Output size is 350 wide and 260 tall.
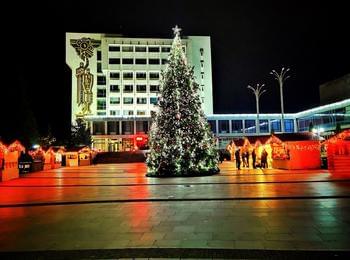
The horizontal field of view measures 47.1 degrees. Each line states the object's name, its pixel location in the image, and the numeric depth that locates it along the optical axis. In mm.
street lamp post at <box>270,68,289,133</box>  41200
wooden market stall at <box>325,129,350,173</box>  23938
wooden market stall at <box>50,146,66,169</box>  50422
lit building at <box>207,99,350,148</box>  91475
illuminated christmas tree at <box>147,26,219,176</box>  24656
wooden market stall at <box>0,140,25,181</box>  25609
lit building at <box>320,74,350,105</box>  79375
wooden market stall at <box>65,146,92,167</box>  52438
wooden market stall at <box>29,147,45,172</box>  36919
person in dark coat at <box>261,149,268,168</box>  32625
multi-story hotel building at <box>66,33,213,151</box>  100250
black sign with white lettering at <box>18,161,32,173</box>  32706
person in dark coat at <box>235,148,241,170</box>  32216
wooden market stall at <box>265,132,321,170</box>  28641
